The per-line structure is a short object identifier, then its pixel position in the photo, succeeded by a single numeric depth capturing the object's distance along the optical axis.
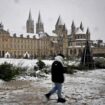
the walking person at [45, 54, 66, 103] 5.20
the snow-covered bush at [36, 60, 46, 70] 12.30
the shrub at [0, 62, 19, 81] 8.69
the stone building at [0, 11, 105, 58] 50.55
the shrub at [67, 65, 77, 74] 12.18
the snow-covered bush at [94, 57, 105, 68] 16.71
